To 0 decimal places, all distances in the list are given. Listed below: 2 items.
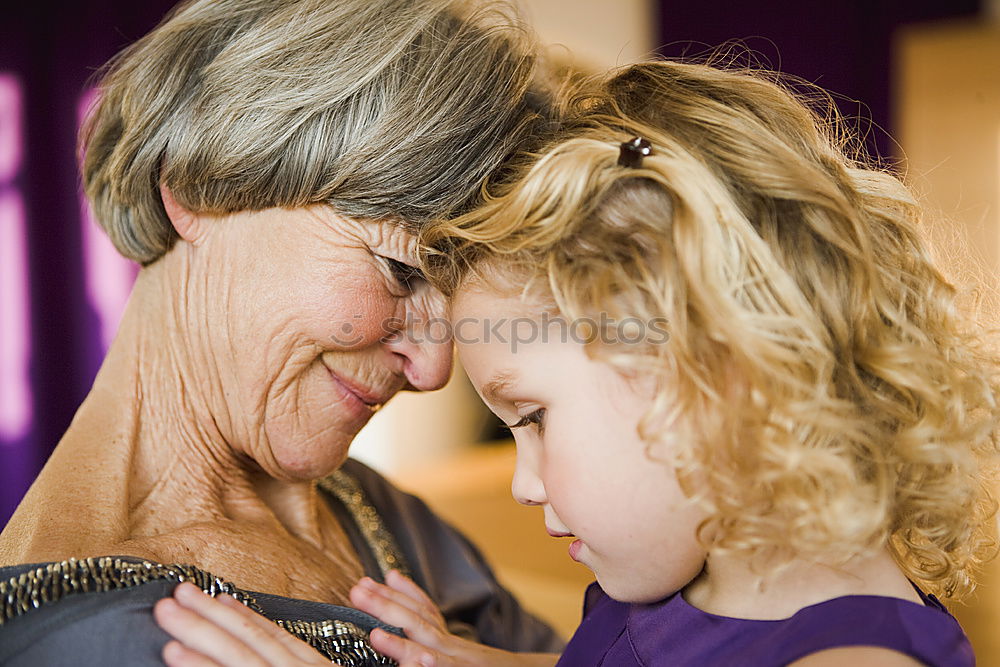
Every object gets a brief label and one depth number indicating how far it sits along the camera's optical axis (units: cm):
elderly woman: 112
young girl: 105
